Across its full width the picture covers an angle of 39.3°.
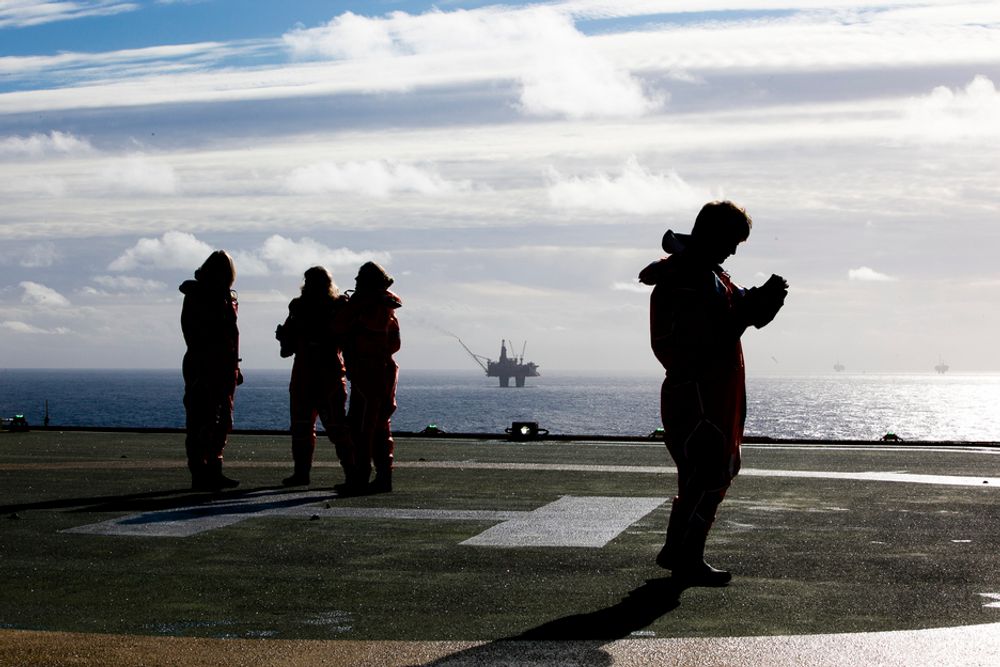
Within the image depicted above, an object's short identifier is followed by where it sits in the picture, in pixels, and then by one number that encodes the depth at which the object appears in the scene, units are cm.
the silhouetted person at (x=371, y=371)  1234
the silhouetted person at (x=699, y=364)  727
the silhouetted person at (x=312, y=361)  1328
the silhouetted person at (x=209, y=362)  1278
